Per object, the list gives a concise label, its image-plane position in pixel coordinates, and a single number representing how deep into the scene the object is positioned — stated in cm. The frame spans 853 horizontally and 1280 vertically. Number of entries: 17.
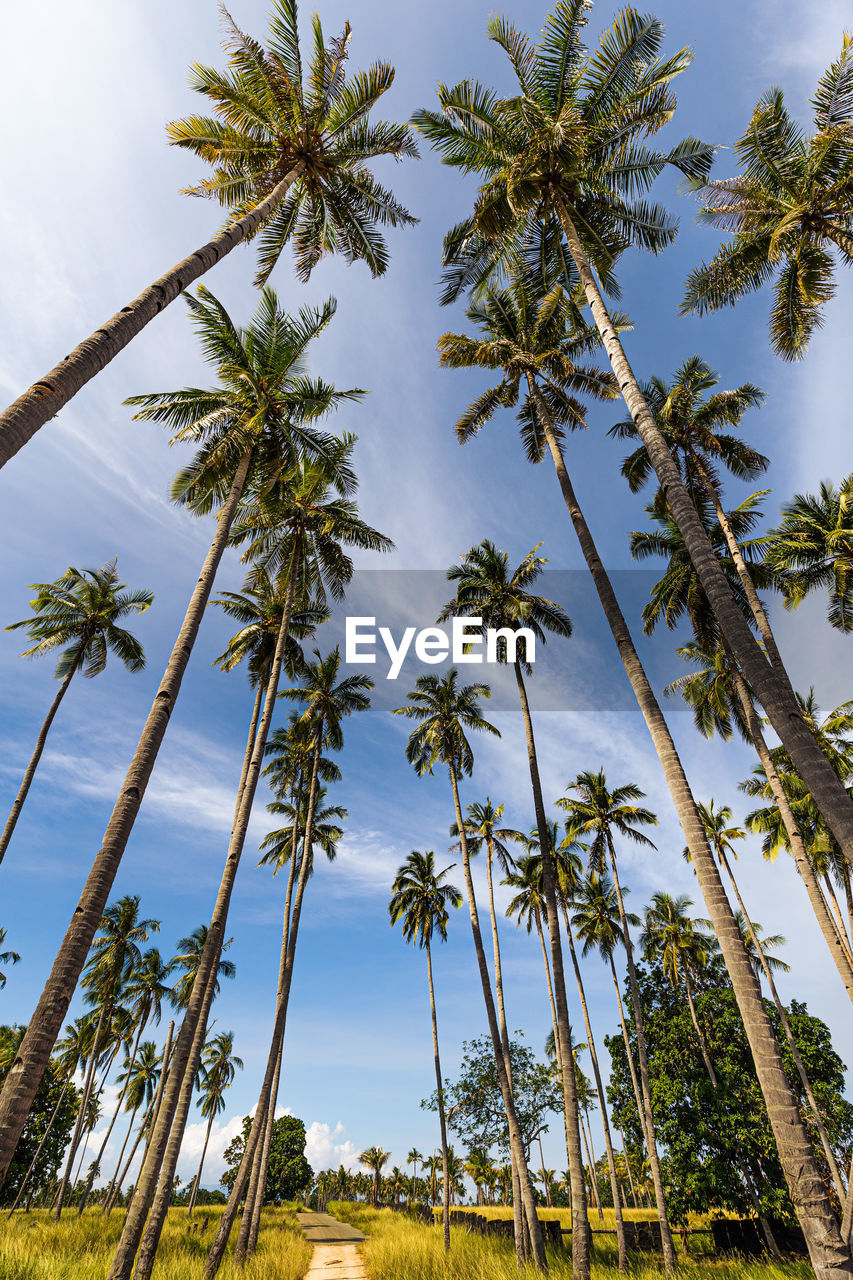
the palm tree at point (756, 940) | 2066
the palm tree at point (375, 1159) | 6059
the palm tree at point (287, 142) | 970
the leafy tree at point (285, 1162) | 5409
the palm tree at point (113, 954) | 3192
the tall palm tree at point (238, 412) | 1194
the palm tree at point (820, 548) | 1753
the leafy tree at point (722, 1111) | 2361
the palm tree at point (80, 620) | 2119
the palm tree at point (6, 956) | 3052
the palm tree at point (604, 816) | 2531
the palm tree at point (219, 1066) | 4838
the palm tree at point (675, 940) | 3150
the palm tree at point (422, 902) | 2967
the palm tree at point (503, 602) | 1925
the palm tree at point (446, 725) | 2377
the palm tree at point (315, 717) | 1650
